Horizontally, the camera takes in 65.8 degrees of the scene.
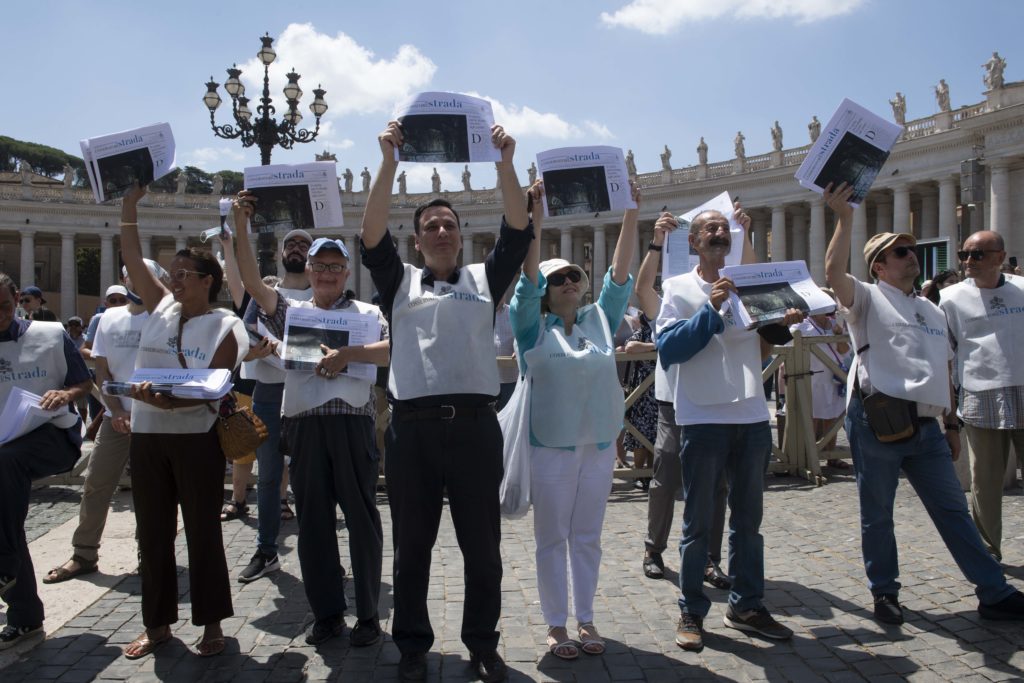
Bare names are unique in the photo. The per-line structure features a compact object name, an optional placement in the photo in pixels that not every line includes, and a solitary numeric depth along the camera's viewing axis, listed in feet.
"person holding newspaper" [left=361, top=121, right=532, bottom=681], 12.63
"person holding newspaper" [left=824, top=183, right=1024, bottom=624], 14.60
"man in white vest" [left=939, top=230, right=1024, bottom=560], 17.10
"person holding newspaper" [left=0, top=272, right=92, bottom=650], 14.10
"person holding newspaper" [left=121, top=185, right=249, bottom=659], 13.66
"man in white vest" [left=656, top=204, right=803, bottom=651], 14.07
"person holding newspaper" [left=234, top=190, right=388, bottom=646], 14.29
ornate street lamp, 53.62
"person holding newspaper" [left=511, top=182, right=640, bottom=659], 13.78
